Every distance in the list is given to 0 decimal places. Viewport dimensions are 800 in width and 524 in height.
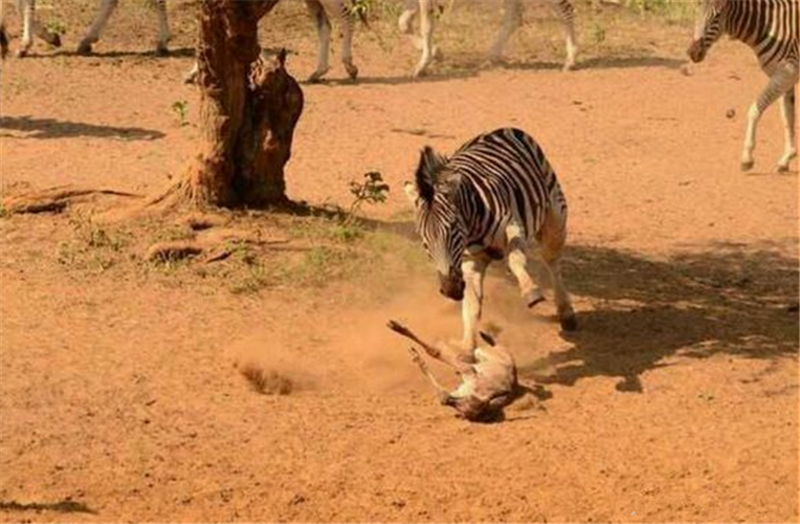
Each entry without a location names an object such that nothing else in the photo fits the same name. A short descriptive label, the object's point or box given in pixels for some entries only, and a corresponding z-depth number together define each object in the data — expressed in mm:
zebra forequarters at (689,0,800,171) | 25500
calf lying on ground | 13937
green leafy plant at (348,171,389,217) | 19656
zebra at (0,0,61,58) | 32312
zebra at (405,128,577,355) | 14648
